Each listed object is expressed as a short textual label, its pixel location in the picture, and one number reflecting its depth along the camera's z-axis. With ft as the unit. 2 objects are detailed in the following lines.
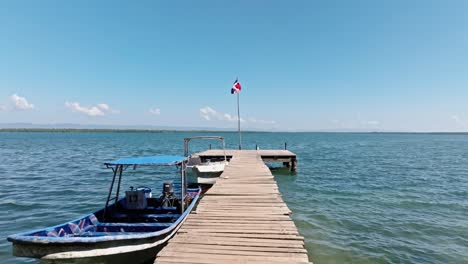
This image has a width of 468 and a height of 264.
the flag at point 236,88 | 89.01
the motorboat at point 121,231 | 19.43
